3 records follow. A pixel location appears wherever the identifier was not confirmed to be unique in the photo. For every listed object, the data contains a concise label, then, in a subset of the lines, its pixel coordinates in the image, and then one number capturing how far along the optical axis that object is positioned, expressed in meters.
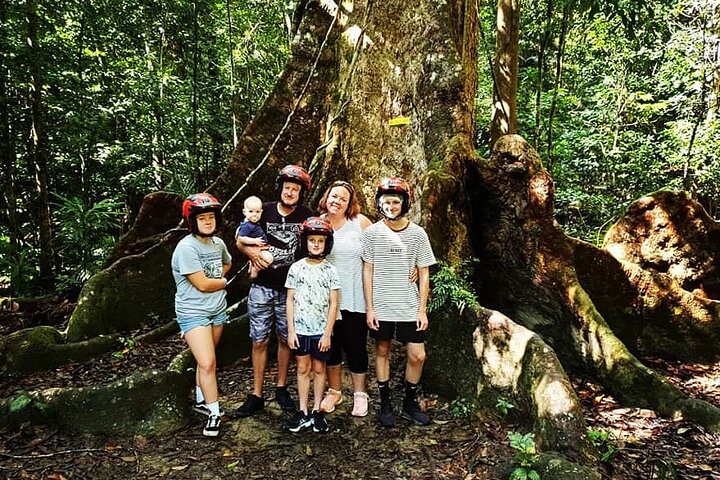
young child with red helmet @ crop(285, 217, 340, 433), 4.15
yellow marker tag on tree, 5.86
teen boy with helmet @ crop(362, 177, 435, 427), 4.31
